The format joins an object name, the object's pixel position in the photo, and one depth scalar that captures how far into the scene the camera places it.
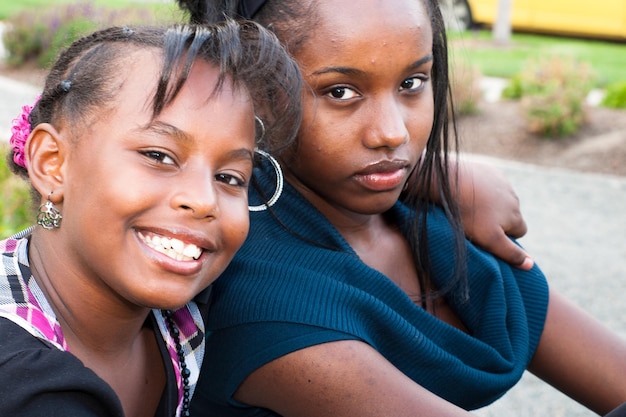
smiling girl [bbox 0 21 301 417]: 1.75
